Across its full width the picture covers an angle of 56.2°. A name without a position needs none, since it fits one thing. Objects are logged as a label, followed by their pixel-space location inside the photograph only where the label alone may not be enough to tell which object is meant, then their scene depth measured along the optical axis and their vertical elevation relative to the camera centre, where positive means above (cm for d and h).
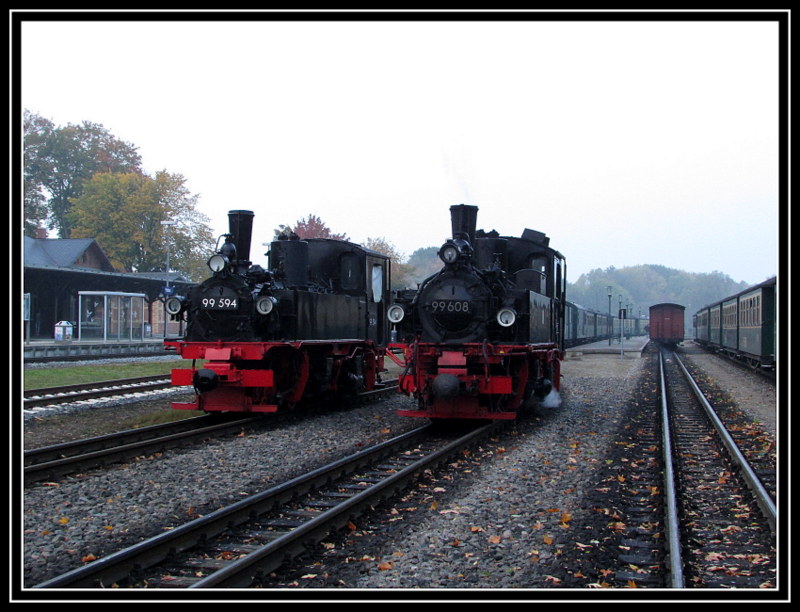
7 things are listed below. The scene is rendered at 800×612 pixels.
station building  3031 +78
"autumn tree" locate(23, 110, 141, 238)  5662 +1255
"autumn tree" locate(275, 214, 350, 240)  5212 +622
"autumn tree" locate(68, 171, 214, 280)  5194 +661
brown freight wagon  4719 -54
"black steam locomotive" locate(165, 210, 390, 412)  1198 -22
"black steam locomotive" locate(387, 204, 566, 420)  1121 -29
